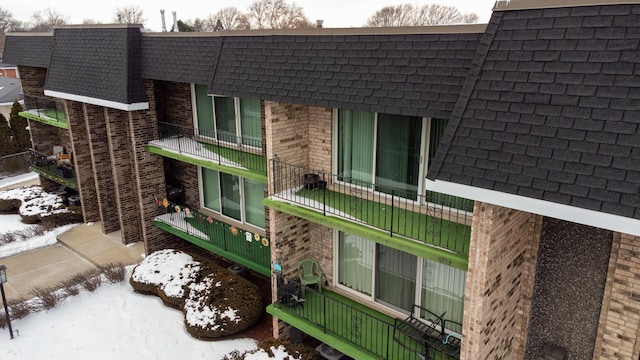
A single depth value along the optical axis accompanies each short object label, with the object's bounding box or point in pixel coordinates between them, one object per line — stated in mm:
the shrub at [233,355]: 9977
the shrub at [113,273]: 13242
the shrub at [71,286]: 12489
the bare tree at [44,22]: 92562
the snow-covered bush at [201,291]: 10812
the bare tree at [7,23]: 92875
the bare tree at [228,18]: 72250
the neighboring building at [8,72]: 50662
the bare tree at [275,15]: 65000
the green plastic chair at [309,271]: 10219
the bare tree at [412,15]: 66250
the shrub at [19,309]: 11578
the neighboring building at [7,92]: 37125
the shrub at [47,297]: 11961
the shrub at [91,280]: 12734
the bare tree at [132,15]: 67788
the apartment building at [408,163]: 5305
